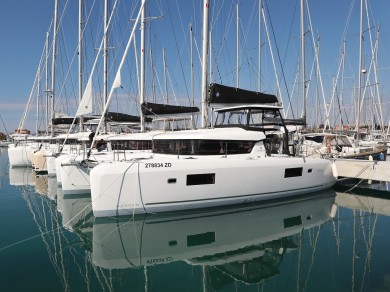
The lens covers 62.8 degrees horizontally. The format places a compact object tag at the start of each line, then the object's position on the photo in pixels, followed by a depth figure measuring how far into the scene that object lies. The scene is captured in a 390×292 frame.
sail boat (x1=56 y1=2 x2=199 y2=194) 11.70
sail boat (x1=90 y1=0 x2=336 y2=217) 8.80
